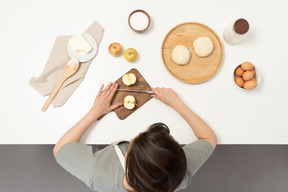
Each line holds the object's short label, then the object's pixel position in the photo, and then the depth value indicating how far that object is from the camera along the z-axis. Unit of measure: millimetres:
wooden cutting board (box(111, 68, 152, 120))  758
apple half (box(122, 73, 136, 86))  759
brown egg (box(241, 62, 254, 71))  738
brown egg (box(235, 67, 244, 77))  757
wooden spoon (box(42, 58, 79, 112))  762
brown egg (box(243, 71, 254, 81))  734
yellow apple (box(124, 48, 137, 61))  762
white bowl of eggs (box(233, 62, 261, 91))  738
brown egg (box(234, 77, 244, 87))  758
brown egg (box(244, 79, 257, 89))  737
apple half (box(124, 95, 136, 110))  749
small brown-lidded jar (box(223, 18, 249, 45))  699
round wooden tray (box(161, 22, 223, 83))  783
